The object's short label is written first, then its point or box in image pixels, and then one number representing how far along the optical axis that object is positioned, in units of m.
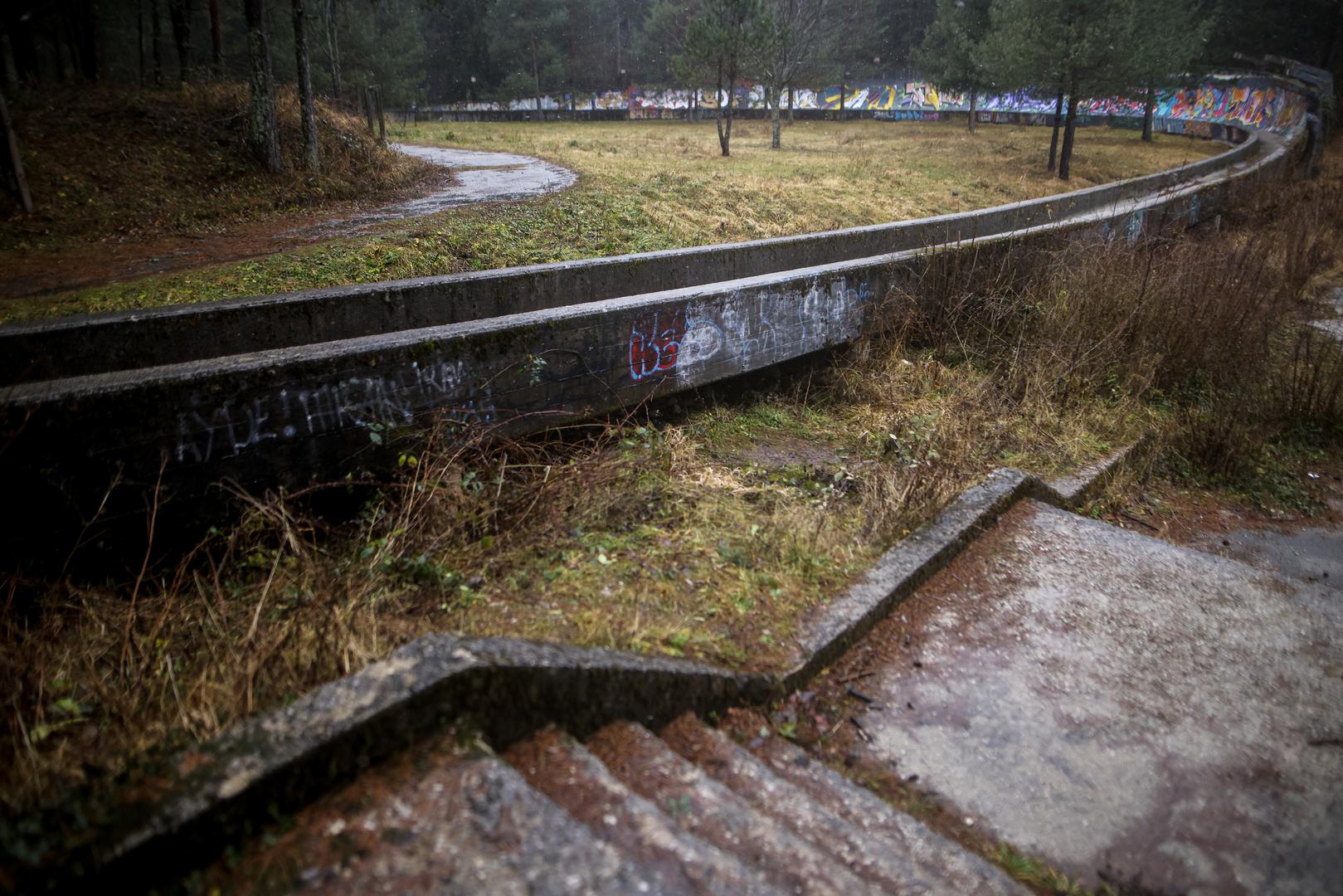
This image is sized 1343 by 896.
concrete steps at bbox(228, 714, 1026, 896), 1.74
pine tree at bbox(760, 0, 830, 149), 26.29
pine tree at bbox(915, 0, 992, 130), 30.91
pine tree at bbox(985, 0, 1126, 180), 18.94
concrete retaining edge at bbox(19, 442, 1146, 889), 1.71
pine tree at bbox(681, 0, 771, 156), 23.31
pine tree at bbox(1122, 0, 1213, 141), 19.11
